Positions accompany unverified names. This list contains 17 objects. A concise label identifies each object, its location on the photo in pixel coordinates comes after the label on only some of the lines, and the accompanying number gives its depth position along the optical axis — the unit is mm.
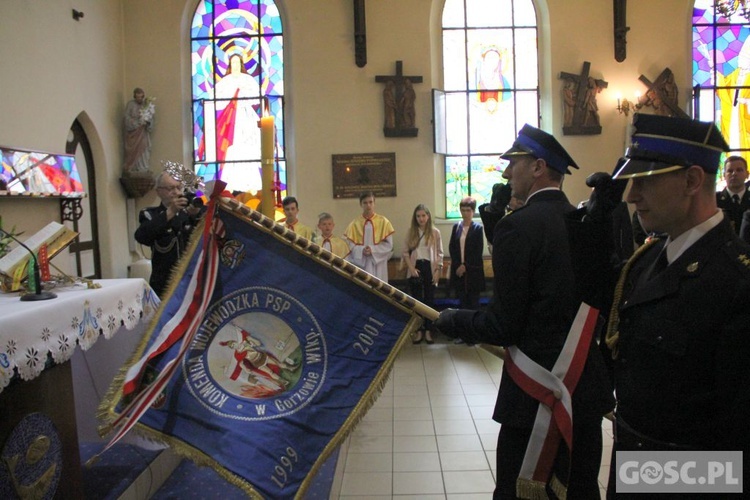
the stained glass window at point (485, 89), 7676
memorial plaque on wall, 7270
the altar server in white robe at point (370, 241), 6371
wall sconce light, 7215
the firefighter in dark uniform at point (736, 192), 4582
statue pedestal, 7020
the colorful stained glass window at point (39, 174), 4844
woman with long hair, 6477
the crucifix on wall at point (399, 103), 7180
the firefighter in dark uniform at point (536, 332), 1811
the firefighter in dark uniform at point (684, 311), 1231
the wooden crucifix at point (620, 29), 7105
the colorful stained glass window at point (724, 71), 7515
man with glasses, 3227
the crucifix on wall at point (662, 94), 7203
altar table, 1928
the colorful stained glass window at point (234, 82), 7676
